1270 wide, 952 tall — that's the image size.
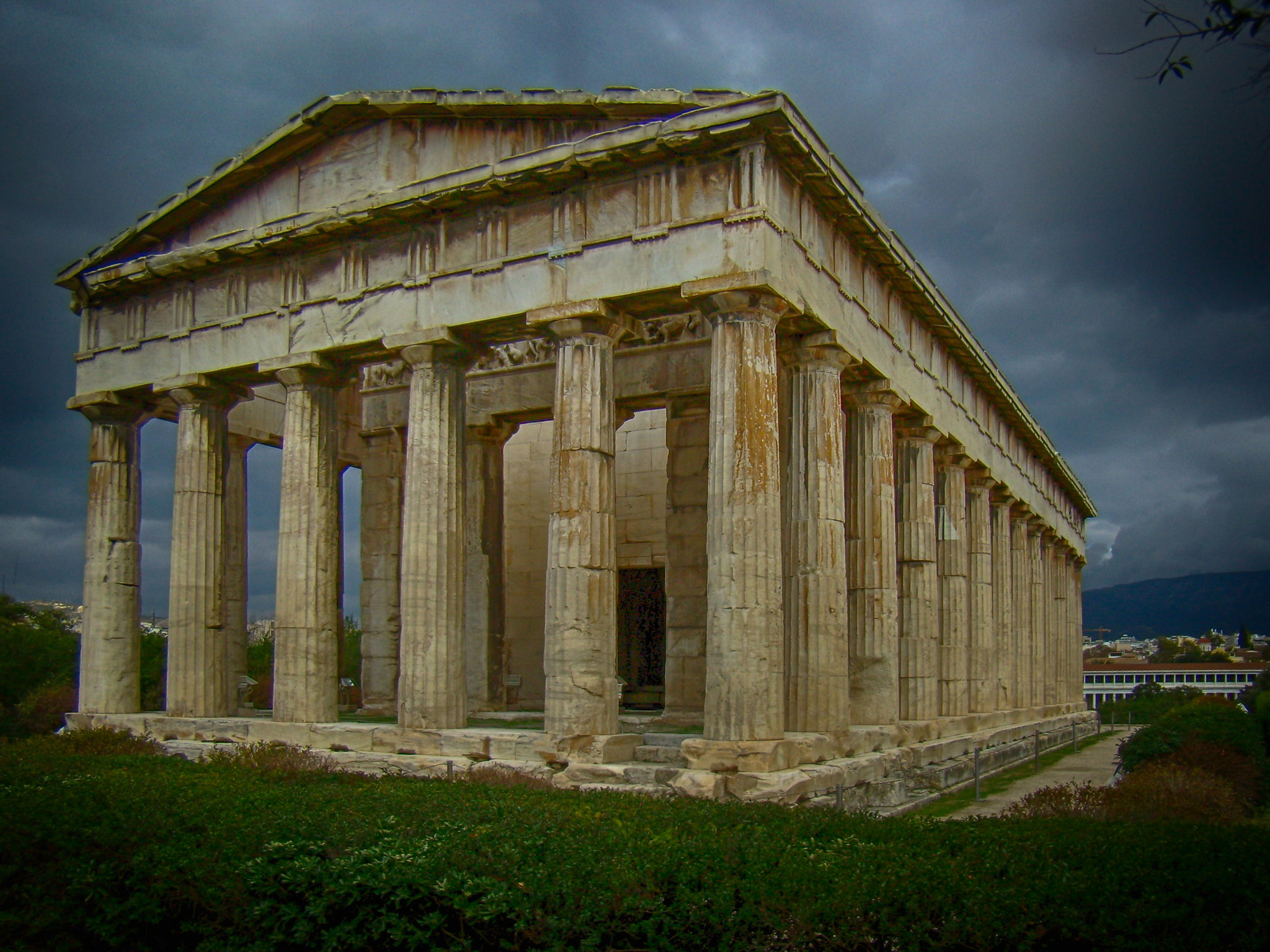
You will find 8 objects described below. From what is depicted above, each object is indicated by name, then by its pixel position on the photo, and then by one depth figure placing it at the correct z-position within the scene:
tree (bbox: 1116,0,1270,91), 5.14
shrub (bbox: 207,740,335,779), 13.96
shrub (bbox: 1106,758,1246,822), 11.71
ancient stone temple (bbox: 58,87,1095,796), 14.80
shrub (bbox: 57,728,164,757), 17.02
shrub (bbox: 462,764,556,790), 12.92
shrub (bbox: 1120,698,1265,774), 18.70
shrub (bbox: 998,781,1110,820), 11.55
